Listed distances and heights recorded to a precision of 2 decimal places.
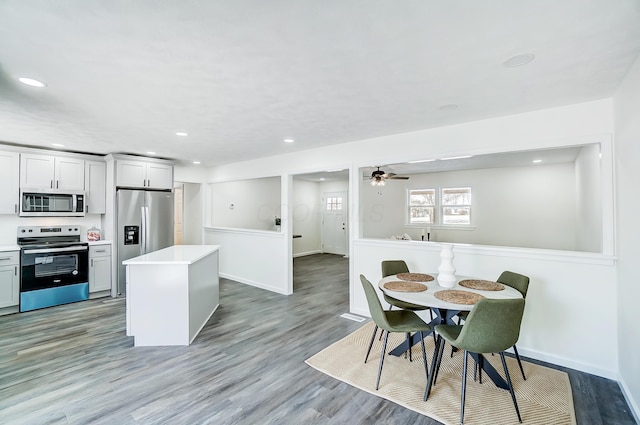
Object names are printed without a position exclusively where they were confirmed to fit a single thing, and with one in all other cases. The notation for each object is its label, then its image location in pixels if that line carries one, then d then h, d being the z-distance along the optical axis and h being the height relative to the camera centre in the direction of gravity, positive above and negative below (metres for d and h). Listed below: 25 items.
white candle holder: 2.84 -0.52
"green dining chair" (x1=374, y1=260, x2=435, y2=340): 3.56 -0.62
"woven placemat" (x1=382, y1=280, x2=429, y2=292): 2.71 -0.66
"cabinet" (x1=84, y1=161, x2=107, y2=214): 5.11 +0.52
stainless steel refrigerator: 5.16 -0.13
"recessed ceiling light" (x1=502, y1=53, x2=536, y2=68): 1.92 +1.02
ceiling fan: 5.68 +0.73
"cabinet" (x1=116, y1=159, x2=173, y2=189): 5.22 +0.75
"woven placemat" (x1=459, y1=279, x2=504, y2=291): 2.71 -0.65
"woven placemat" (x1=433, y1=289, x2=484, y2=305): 2.38 -0.67
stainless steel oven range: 4.32 -0.77
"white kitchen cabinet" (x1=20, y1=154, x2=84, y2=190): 4.52 +0.69
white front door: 9.66 -0.24
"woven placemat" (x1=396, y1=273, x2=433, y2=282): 3.11 -0.65
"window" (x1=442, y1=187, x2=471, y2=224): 7.34 +0.25
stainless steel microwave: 4.50 +0.20
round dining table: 2.38 -0.69
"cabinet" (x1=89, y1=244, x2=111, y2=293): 4.90 -0.86
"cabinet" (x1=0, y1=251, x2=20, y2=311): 4.15 -0.87
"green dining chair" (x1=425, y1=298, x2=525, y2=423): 2.09 -0.80
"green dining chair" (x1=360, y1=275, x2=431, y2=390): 2.49 -0.93
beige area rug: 2.15 -1.42
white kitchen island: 3.27 -0.93
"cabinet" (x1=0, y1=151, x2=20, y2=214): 4.32 +0.49
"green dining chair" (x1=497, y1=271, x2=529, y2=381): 2.74 -0.63
